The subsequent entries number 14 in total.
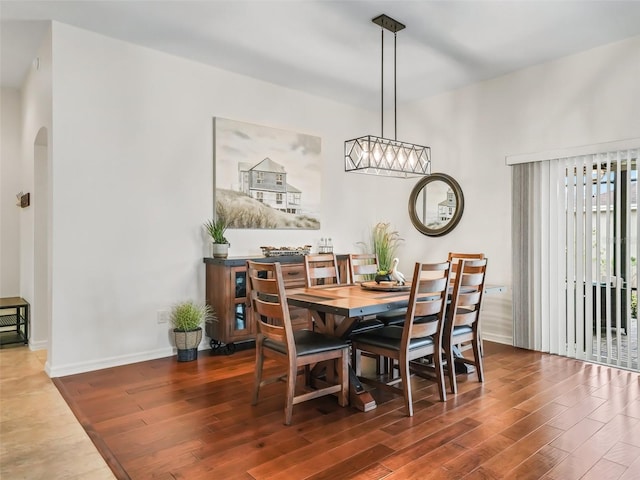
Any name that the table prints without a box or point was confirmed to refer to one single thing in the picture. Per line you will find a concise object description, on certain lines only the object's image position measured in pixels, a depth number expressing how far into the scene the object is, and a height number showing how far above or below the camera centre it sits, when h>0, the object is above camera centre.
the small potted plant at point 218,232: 4.30 +0.06
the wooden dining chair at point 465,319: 3.15 -0.61
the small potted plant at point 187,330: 3.98 -0.84
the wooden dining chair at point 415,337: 2.80 -0.69
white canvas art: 4.55 +0.69
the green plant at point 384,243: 5.79 -0.07
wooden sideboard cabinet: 4.16 -0.57
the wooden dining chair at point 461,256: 4.30 -0.19
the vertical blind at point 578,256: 3.84 -0.18
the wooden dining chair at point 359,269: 4.04 -0.29
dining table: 2.70 -0.42
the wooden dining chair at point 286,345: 2.66 -0.69
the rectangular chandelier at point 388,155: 3.47 +0.69
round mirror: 5.23 +0.41
